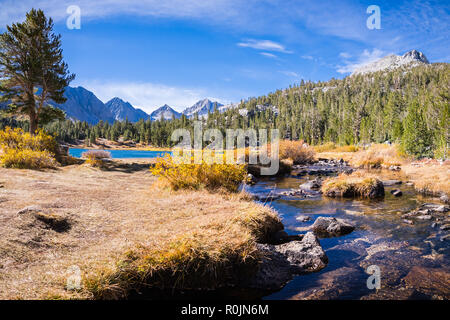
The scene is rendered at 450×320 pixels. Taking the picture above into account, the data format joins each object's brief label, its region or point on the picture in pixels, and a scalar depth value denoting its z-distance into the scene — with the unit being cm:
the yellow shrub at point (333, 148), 6209
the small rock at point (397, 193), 1478
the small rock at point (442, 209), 1114
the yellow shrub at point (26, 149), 1432
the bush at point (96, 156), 1759
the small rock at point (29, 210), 642
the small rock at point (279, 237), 732
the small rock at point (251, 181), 1966
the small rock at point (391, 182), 1885
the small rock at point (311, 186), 1703
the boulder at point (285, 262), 539
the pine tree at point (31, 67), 1947
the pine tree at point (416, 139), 3969
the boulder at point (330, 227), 857
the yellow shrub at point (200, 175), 1089
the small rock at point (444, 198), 1286
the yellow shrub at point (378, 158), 3284
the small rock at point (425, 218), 1014
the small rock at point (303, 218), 1006
